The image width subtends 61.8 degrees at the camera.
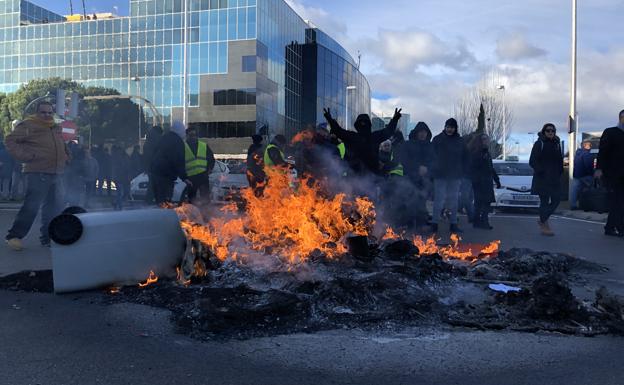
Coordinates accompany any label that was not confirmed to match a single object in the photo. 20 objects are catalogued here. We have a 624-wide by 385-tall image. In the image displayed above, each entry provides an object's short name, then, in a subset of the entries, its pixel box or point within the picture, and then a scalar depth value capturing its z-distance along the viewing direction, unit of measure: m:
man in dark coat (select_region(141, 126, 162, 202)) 8.92
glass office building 50.53
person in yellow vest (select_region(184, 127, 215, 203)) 7.99
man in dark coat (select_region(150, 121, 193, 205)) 7.48
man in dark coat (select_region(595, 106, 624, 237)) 8.62
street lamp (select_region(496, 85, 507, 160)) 39.94
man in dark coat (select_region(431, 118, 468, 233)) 9.16
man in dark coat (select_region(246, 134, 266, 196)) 8.95
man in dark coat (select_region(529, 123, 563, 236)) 9.10
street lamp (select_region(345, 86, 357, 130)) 64.20
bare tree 39.44
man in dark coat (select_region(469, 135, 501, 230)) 10.10
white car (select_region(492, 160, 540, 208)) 14.28
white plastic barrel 4.52
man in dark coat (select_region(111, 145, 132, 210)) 14.01
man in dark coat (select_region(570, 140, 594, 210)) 14.23
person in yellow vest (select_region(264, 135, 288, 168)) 8.25
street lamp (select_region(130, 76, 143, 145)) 56.74
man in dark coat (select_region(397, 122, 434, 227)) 9.04
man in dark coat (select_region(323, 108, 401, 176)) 7.11
